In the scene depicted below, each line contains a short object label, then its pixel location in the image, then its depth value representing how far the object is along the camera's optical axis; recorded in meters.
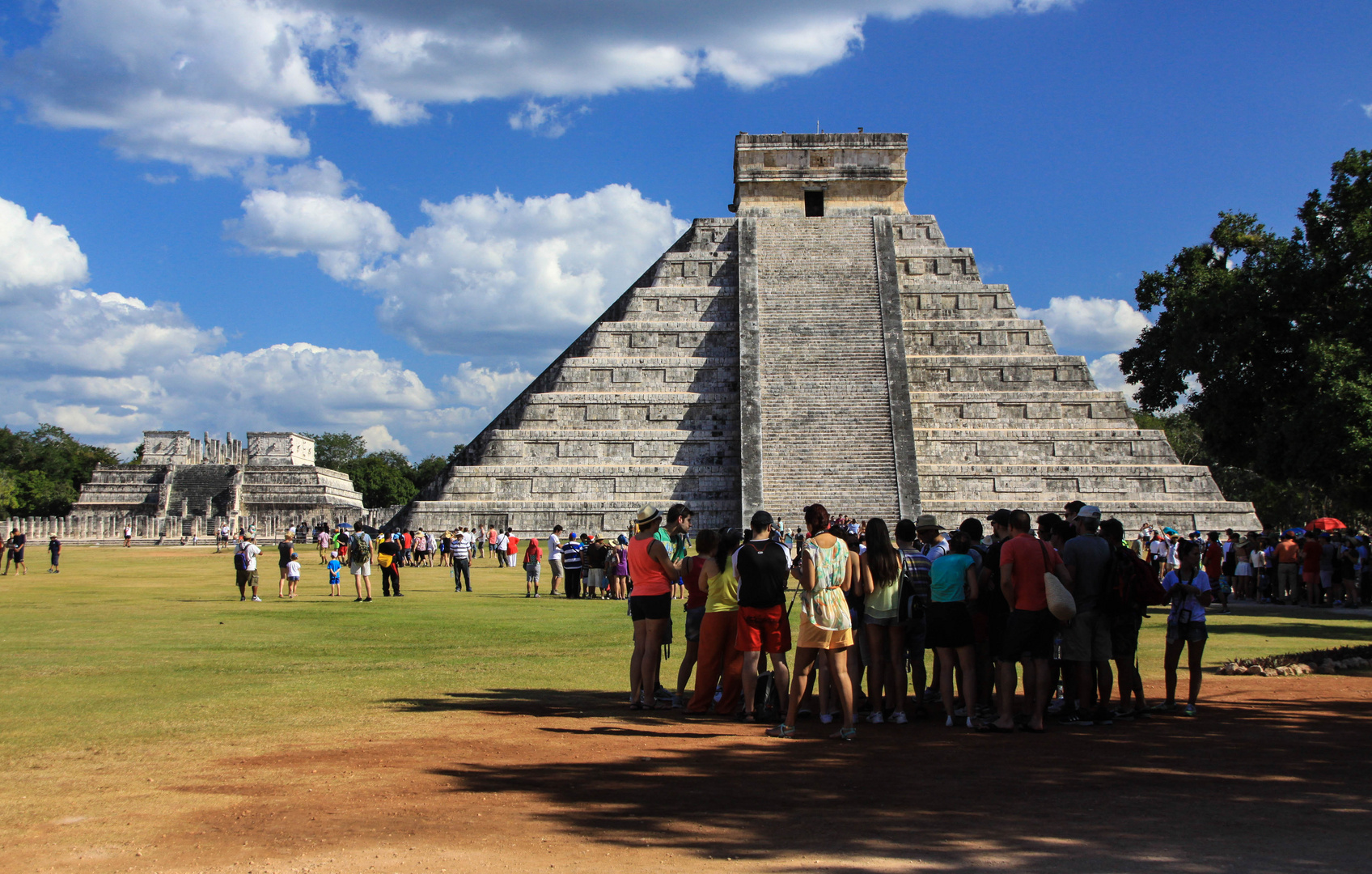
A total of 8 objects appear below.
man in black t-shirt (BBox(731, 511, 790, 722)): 7.44
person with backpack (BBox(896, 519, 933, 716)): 7.83
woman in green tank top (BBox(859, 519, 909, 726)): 7.66
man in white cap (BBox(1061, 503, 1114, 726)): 7.71
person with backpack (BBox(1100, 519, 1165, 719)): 7.75
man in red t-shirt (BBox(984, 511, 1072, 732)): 7.40
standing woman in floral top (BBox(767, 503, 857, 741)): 7.22
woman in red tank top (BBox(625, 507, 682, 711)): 8.04
